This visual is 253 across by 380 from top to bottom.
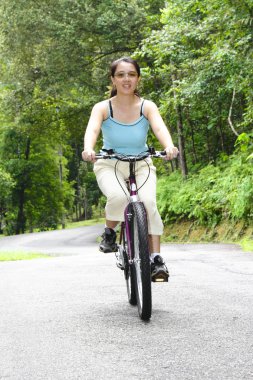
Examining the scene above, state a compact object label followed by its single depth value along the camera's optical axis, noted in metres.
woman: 5.01
